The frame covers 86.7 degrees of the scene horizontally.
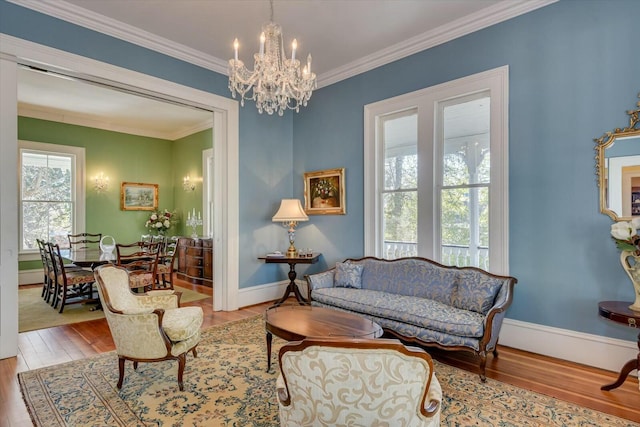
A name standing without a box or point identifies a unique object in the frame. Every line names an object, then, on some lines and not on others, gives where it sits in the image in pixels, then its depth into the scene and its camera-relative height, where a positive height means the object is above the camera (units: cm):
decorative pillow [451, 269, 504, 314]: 309 -75
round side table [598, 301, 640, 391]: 237 -76
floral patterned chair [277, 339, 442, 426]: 128 -65
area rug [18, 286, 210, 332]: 421 -137
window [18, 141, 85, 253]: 646 +41
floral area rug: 218 -134
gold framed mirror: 278 +35
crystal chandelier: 281 +116
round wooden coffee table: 251 -90
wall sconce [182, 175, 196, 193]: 764 +64
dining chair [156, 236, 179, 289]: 555 -90
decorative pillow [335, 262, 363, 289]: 414 -79
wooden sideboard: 645 -96
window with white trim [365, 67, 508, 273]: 350 +45
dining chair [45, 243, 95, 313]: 467 -94
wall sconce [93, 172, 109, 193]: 716 +64
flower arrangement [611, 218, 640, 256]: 249 -16
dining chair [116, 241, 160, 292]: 482 -74
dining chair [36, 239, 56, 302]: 504 -93
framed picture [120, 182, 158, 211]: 757 +38
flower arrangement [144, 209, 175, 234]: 786 -19
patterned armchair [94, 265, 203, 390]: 251 -90
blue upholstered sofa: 282 -90
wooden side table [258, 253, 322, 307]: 478 -70
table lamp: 482 -2
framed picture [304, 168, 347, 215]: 495 +30
